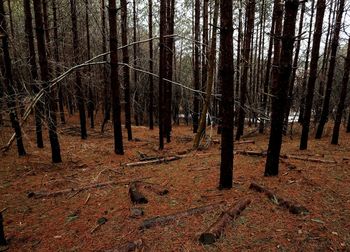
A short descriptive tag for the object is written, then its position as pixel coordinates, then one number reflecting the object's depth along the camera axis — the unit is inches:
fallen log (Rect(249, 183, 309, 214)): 203.6
